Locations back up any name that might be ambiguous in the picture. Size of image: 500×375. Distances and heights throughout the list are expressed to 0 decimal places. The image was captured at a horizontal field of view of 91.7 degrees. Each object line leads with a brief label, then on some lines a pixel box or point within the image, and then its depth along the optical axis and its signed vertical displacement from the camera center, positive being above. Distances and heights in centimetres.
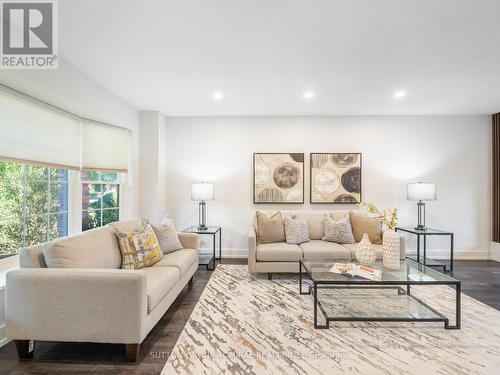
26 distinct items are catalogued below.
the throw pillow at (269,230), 345 -59
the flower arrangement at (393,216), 262 -30
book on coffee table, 223 -80
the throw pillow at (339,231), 343 -61
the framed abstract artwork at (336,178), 422 +19
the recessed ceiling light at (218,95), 328 +129
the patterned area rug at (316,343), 170 -124
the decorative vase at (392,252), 245 -64
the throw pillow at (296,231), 343 -60
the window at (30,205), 226 -17
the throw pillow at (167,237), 290 -59
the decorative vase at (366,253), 260 -69
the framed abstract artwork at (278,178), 424 +19
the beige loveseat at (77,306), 170 -83
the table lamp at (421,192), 379 -5
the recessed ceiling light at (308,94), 324 +129
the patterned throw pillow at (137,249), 236 -61
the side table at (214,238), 374 -97
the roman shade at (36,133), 212 +56
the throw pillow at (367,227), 343 -55
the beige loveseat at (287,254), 314 -85
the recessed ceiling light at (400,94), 320 +129
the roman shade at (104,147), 311 +58
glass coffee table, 212 -115
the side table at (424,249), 365 -95
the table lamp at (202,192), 389 -6
